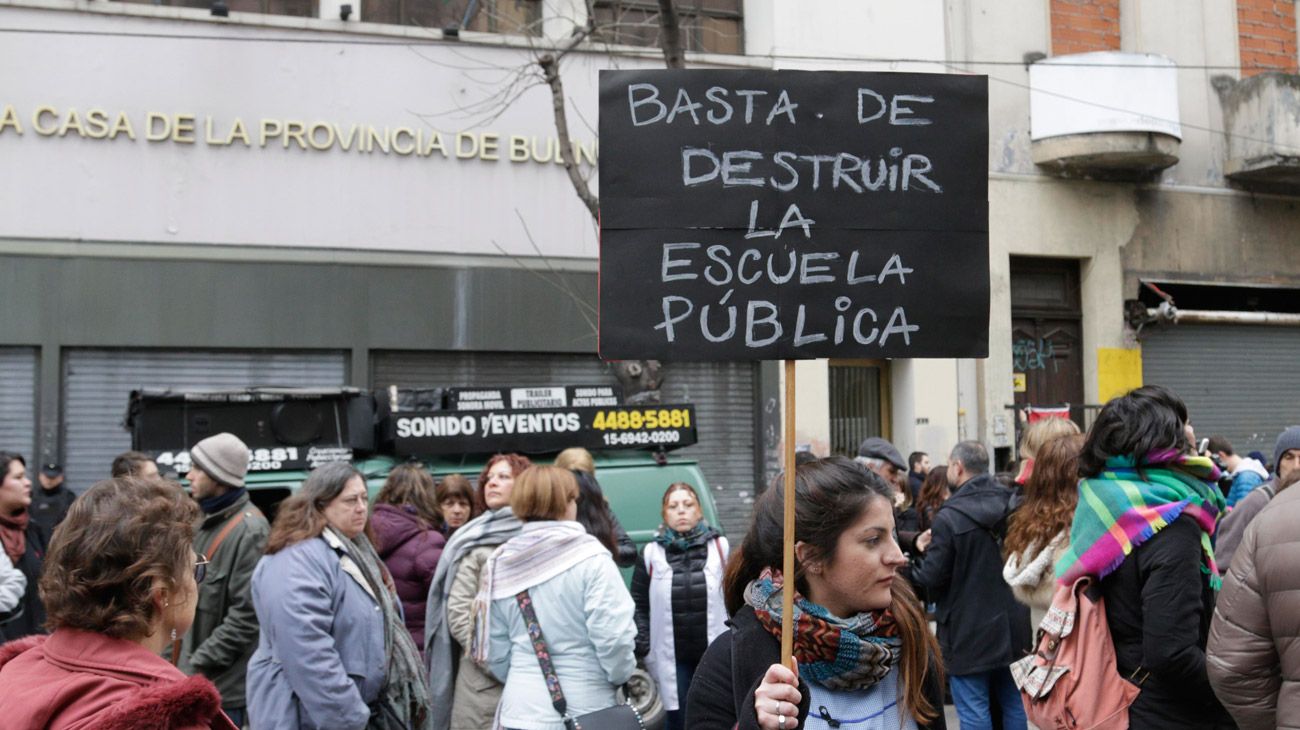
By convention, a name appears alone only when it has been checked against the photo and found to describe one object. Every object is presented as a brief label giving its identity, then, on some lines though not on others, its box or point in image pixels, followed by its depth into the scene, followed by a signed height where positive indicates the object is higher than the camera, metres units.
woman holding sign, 3.01 -0.53
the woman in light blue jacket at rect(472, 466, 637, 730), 5.29 -0.85
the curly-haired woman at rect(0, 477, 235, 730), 2.35 -0.40
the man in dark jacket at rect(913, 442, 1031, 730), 6.61 -1.00
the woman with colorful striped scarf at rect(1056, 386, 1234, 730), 4.14 -0.47
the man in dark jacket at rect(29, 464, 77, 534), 10.70 -0.68
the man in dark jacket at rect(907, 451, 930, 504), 13.44 -0.65
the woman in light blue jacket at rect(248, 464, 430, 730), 4.98 -0.84
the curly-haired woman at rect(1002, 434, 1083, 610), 5.34 -0.49
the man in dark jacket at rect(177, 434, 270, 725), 5.81 -0.68
